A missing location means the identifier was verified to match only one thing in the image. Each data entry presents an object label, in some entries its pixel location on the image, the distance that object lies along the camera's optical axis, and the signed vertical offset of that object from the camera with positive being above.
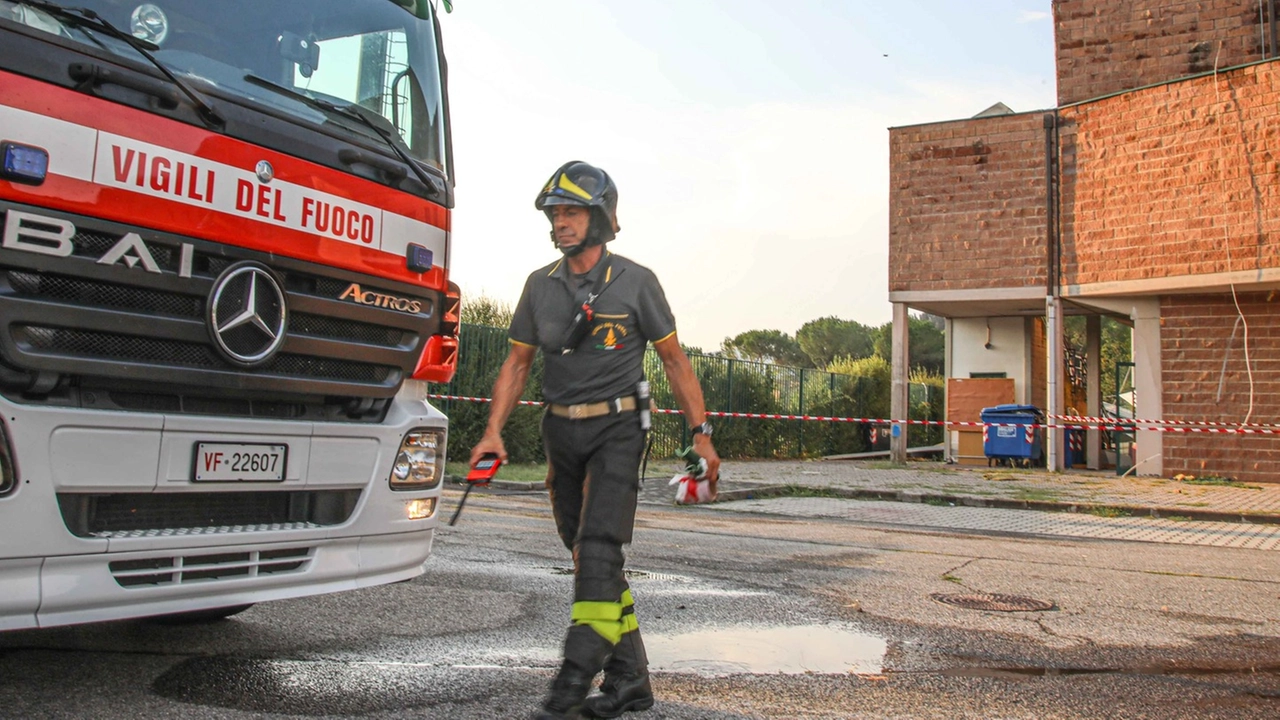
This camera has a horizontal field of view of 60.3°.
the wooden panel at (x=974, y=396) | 26.27 +1.40
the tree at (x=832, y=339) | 80.62 +8.32
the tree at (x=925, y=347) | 68.88 +6.73
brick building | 19.45 +4.68
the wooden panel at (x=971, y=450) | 25.83 +0.09
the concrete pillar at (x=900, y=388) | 24.12 +1.43
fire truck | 3.30 +0.42
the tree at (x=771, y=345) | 87.19 +8.35
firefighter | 3.77 +0.17
